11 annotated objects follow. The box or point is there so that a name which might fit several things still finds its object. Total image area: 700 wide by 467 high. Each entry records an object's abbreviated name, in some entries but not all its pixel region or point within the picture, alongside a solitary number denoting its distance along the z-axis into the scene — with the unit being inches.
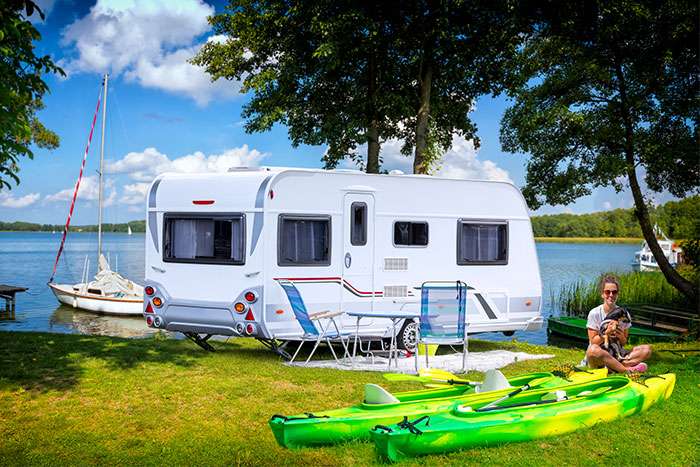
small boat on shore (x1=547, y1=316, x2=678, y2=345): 625.5
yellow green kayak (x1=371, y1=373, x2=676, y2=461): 207.5
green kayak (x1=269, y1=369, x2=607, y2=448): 215.9
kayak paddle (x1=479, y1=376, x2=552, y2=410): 235.8
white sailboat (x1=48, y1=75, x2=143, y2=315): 965.8
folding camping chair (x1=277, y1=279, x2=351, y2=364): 364.8
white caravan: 368.5
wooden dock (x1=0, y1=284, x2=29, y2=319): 832.9
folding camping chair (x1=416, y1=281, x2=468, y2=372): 360.5
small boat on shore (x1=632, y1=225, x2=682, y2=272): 1882.4
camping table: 357.4
